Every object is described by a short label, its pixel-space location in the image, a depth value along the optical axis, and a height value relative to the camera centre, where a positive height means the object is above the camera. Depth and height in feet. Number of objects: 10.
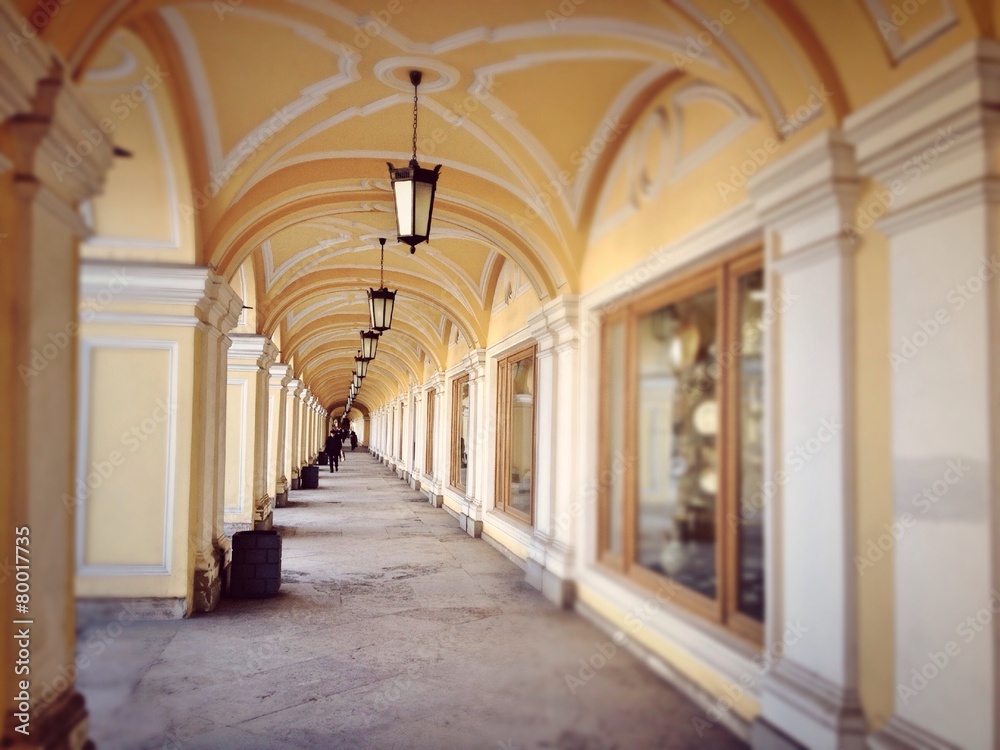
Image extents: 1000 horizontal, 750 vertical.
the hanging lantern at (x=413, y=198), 19.06 +5.04
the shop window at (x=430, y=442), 68.39 -3.18
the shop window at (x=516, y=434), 33.86 -1.23
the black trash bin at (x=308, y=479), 75.25 -7.02
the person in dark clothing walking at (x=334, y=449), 103.71 -6.04
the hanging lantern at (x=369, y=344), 46.06 +3.85
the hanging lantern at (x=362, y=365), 56.48 +2.95
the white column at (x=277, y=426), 53.01 -1.49
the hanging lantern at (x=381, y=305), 34.76 +4.45
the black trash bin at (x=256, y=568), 26.45 -5.45
